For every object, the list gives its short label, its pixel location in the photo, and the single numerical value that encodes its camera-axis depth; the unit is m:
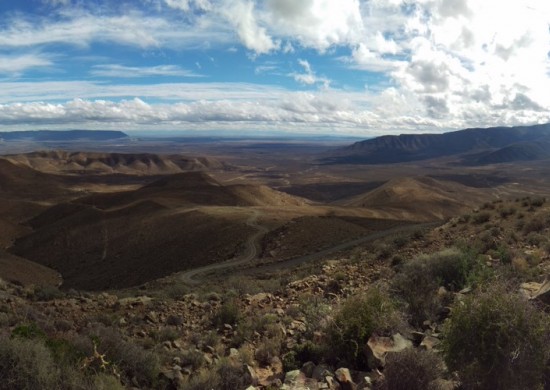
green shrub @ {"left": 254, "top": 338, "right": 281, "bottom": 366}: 9.77
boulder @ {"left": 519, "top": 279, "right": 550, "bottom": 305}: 8.96
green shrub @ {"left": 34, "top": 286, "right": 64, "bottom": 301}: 17.81
